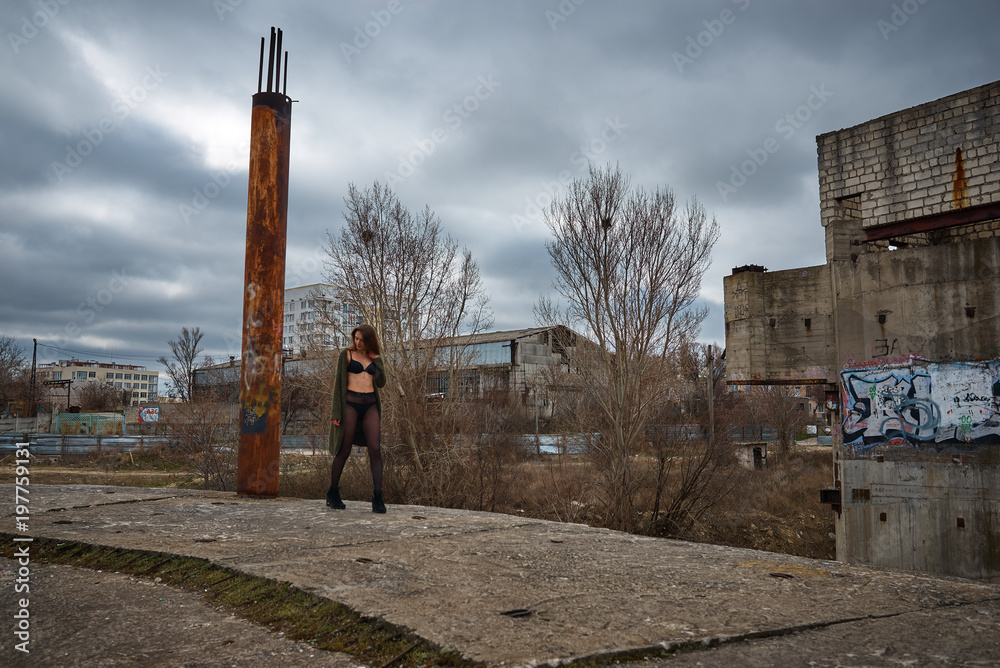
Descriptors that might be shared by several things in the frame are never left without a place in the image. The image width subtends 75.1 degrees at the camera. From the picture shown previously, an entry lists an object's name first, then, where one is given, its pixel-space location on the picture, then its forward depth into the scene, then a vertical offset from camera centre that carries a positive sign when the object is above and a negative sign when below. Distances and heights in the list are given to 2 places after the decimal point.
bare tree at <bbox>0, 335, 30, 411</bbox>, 47.85 +1.71
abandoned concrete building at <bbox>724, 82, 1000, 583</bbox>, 10.52 +1.12
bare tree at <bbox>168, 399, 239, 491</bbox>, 15.23 -0.99
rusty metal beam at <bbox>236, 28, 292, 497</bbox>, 6.91 +0.74
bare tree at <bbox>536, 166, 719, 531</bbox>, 14.60 +1.84
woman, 6.14 -0.07
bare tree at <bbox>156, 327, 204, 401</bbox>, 54.00 +3.52
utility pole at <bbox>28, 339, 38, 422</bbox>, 40.31 +2.00
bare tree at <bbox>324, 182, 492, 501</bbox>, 13.57 +1.65
